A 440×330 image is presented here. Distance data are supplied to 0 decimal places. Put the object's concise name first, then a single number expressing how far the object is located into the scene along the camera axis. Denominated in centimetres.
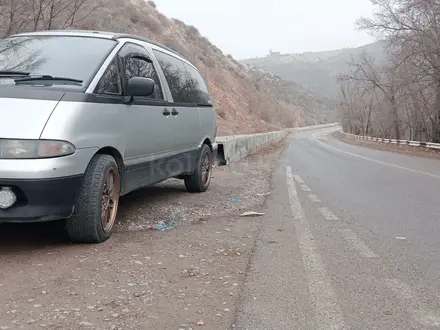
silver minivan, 386
